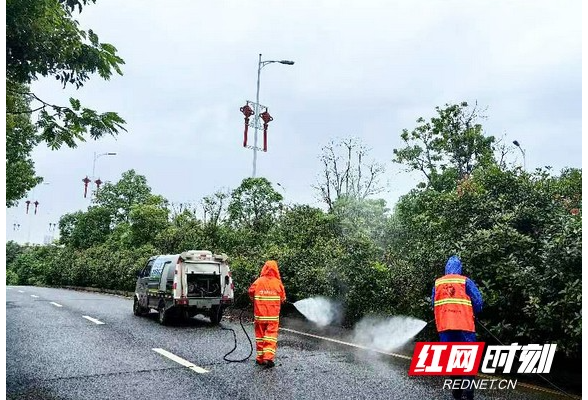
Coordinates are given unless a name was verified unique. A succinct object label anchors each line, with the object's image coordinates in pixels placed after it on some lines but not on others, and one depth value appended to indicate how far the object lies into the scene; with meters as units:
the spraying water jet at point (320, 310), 13.39
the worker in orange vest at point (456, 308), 6.29
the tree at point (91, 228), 49.51
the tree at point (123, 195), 50.00
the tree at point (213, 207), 29.67
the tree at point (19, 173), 23.27
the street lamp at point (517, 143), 32.30
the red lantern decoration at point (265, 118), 25.93
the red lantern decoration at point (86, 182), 46.35
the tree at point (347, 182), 37.56
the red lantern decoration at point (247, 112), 25.28
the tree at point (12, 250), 73.86
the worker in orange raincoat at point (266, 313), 8.20
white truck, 13.30
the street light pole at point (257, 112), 25.47
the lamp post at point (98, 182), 50.06
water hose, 8.60
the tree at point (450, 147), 33.84
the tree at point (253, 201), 26.81
